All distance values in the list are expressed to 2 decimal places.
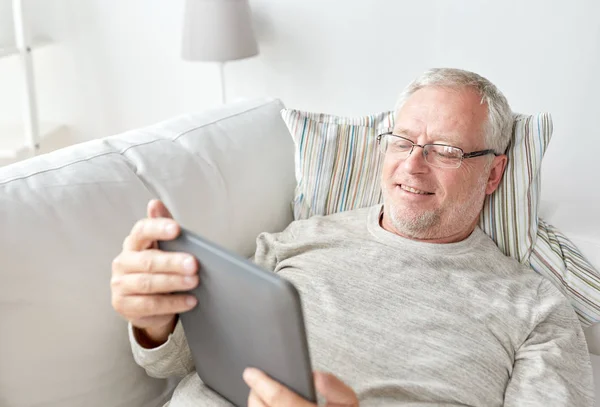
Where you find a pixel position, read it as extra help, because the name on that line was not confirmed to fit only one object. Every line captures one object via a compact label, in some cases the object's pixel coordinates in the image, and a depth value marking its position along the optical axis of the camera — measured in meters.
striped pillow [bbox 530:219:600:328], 1.43
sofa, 1.07
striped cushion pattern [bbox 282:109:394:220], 1.62
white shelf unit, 2.52
